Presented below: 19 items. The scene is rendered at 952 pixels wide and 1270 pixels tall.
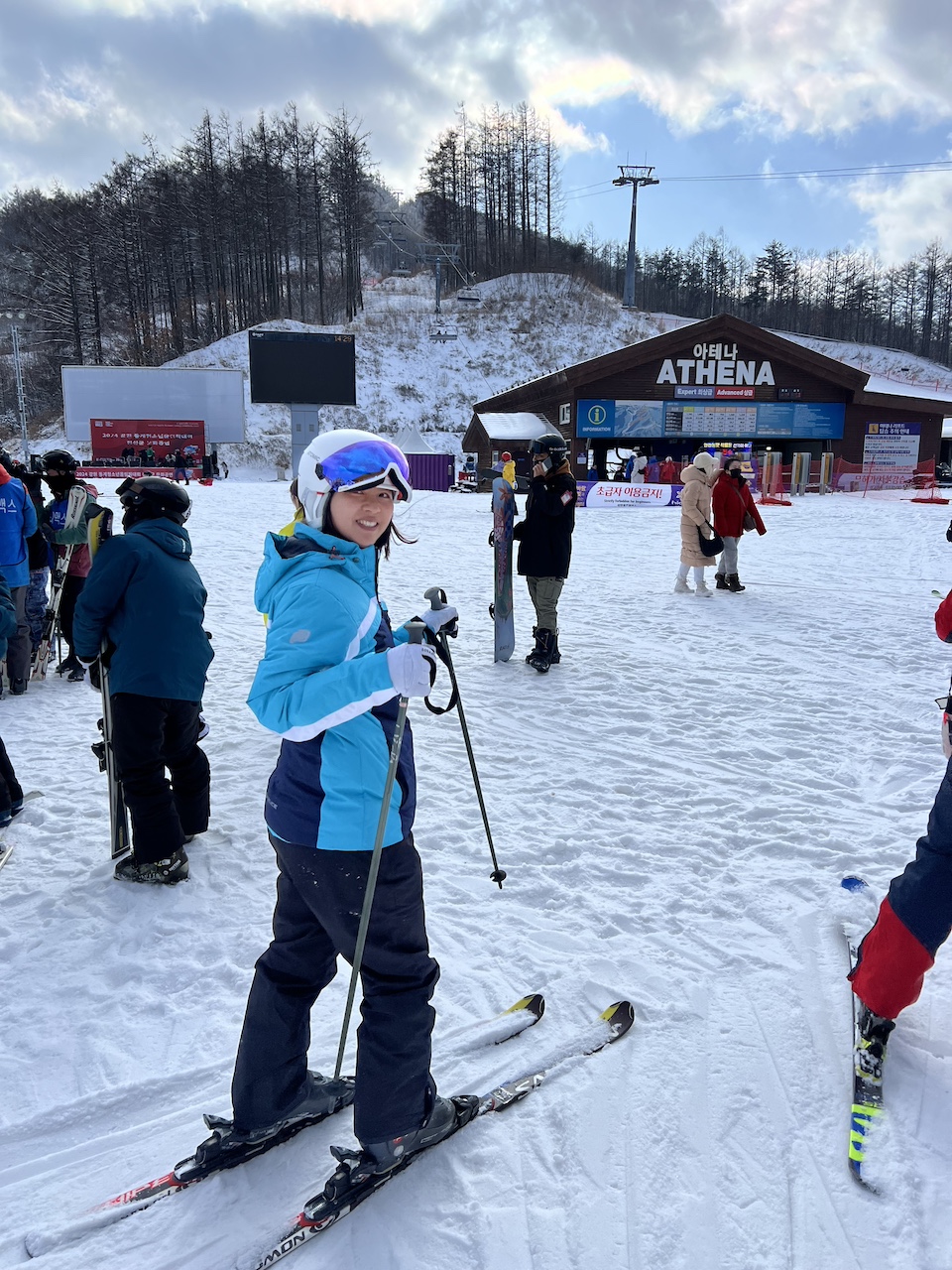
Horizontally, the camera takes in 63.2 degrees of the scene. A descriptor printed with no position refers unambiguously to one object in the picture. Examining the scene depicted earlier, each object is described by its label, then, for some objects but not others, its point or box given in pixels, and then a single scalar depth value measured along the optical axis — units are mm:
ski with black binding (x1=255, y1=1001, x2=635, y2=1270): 1817
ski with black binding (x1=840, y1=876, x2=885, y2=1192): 2043
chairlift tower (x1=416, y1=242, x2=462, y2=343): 46312
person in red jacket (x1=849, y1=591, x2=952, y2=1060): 2184
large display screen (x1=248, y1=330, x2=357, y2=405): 28812
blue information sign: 28438
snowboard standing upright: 6828
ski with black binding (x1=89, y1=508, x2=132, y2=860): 3428
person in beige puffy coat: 9094
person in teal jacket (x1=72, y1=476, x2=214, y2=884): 3242
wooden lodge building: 27641
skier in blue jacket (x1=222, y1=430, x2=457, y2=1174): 1713
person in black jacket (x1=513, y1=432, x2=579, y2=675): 6609
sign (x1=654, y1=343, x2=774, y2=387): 28047
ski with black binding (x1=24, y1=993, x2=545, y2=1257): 1851
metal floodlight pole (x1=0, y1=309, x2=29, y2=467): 32156
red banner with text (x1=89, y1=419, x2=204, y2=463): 34594
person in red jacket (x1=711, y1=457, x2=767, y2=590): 9266
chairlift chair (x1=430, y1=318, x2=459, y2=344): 47612
